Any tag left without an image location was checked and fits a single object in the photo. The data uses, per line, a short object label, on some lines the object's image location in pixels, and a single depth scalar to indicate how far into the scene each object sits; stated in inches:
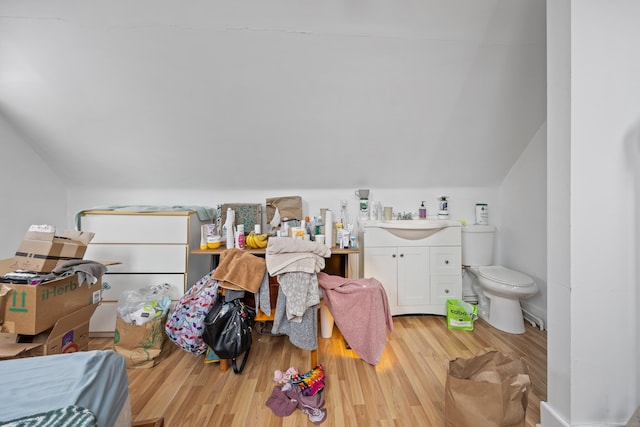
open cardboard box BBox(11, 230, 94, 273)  58.9
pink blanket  67.3
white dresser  83.6
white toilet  83.5
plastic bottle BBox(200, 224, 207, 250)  86.6
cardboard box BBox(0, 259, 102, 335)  54.3
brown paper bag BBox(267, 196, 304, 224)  100.3
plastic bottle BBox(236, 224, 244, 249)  85.0
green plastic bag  87.7
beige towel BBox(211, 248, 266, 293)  66.7
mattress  29.5
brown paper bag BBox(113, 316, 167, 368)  69.4
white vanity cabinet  94.7
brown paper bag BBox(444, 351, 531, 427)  41.4
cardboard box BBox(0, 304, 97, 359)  53.9
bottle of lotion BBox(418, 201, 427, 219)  106.5
